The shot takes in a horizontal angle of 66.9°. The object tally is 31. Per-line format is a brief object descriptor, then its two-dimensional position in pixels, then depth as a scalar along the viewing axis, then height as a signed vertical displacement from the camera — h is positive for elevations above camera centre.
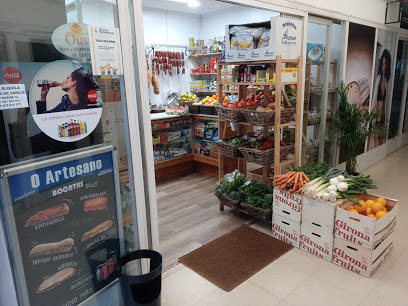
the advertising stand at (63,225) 1.58 -0.77
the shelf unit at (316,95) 4.05 -0.21
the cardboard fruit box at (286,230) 3.05 -1.47
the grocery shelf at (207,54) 7.59 +0.72
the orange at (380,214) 2.61 -1.13
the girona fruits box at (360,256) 2.57 -1.49
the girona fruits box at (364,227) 2.49 -1.21
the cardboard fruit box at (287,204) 2.98 -1.20
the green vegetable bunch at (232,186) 3.62 -1.21
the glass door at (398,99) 6.14 -0.45
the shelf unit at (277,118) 3.12 -0.39
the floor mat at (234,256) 2.65 -1.60
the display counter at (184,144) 4.80 -0.96
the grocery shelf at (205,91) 7.82 -0.19
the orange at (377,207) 2.69 -1.11
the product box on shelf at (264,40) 3.12 +0.43
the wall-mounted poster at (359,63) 4.64 +0.24
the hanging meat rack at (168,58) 7.51 +0.67
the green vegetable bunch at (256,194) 3.38 -1.25
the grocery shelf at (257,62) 3.21 +0.20
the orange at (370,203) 2.76 -1.09
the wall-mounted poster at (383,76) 5.38 +0.03
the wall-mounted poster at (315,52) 3.94 +0.36
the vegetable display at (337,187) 2.84 -1.00
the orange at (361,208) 2.75 -1.13
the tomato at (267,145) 3.43 -0.69
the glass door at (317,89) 4.08 -0.12
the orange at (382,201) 2.80 -1.09
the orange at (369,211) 2.69 -1.13
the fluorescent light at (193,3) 6.70 +1.77
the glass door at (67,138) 1.57 -0.28
